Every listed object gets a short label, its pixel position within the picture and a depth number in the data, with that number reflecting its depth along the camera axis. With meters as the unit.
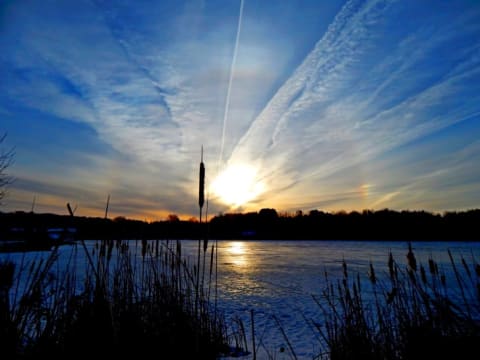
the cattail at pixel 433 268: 3.16
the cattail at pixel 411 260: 3.00
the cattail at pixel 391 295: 2.72
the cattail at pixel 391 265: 2.99
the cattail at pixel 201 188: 1.87
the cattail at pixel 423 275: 3.24
